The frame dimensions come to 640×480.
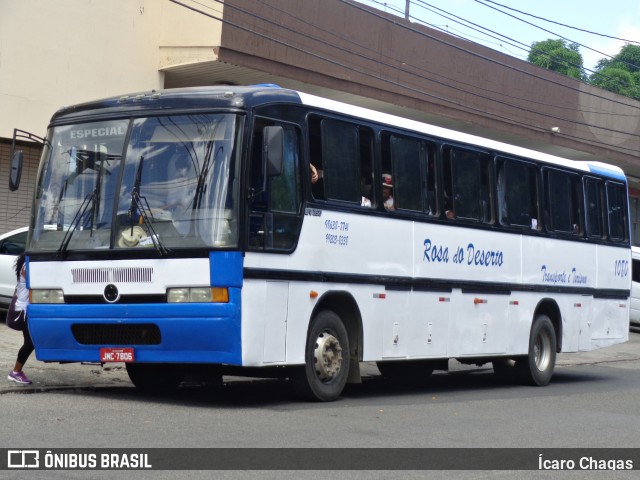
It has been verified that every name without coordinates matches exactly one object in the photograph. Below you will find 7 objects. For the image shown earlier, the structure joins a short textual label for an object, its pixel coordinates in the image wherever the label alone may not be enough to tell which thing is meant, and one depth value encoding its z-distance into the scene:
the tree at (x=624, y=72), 82.50
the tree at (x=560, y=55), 88.94
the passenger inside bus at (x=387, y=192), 13.27
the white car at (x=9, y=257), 18.88
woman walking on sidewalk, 12.26
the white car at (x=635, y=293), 32.09
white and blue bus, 10.99
